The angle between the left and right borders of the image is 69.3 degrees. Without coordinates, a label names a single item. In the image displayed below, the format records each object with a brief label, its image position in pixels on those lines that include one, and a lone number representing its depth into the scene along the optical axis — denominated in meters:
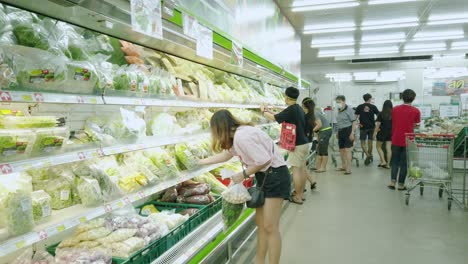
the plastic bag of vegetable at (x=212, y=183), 3.51
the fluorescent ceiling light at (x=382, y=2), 6.80
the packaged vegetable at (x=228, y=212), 2.61
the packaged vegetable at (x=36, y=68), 1.38
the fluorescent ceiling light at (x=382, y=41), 10.98
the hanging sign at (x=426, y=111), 11.14
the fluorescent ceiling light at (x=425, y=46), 11.93
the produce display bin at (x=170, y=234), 1.99
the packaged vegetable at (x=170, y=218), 2.48
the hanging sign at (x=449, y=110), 10.18
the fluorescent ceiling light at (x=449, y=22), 8.48
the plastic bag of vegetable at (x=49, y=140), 1.48
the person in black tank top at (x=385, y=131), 9.28
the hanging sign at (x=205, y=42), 2.63
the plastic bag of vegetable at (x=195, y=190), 3.10
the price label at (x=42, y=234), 1.46
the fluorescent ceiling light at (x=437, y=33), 9.89
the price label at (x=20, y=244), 1.35
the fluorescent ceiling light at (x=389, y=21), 8.31
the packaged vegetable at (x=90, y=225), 2.14
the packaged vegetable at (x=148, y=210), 2.73
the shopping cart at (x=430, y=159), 5.24
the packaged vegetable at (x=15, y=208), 1.39
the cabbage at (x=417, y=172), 5.46
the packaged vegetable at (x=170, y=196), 3.09
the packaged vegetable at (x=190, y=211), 2.78
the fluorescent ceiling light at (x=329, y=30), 9.31
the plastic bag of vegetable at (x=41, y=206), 1.55
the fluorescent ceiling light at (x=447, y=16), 8.11
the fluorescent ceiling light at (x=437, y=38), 10.55
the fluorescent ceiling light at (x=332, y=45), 11.66
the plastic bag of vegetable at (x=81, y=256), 1.76
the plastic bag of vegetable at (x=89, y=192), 1.84
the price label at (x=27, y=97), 1.37
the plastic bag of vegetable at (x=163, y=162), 2.54
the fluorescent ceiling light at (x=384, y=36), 10.11
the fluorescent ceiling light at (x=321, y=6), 6.88
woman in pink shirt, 2.58
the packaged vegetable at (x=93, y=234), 2.05
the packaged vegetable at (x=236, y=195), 2.59
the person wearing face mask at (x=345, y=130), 8.30
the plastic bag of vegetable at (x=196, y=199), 3.02
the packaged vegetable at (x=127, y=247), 1.96
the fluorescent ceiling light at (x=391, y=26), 8.78
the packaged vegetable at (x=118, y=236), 2.05
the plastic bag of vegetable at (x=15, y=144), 1.33
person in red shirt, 6.21
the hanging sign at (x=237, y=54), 3.34
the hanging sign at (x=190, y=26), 2.38
